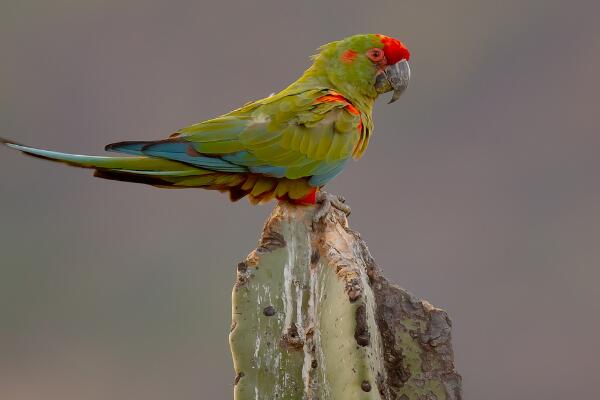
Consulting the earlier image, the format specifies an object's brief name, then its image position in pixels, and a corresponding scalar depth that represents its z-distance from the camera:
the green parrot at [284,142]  6.39
